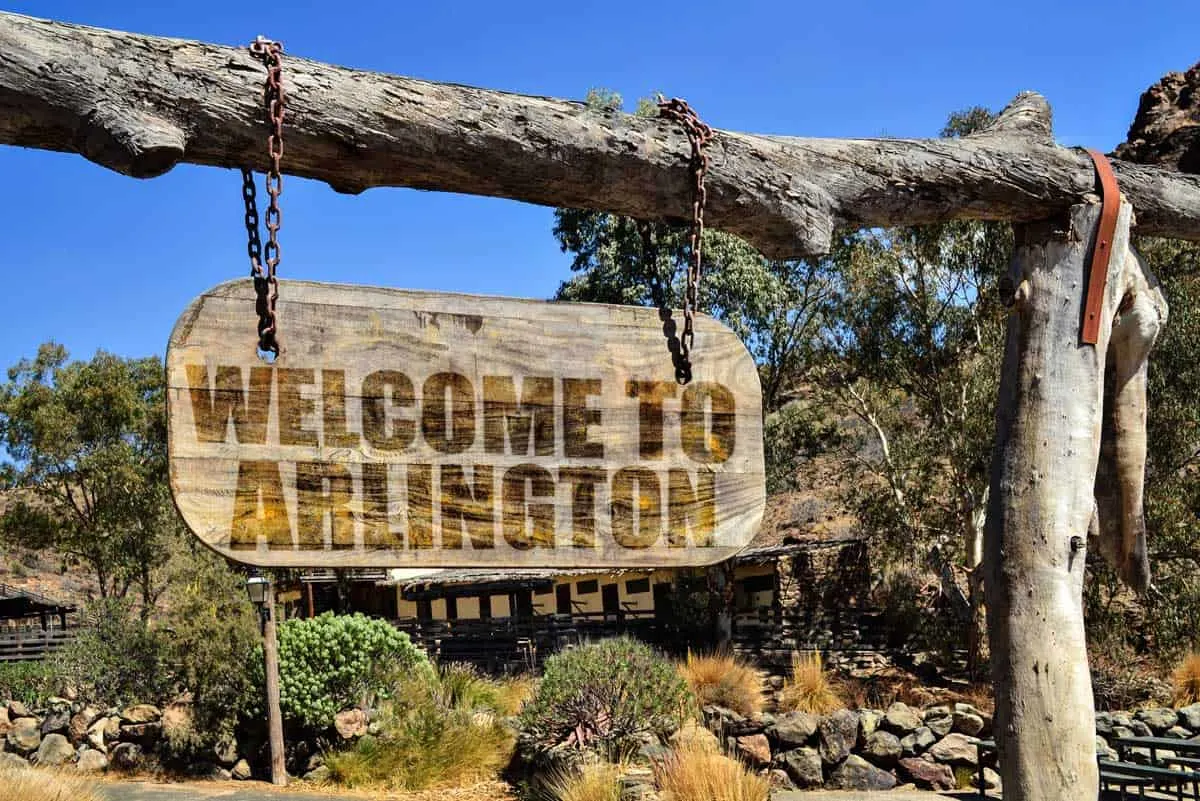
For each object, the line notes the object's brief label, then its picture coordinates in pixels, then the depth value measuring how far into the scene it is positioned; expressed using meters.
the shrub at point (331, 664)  17.09
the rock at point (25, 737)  18.84
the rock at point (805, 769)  14.59
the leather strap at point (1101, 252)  3.10
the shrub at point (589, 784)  11.68
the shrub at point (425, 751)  15.20
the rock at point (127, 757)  17.83
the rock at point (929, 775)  14.47
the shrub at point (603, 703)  13.87
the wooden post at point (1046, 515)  2.92
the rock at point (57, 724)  19.06
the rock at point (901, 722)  15.21
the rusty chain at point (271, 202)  2.04
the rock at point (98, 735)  18.31
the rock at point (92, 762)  17.81
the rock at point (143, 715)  18.31
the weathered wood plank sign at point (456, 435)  2.00
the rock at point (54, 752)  18.14
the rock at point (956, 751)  14.74
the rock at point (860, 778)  14.41
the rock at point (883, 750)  14.80
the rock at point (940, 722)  15.23
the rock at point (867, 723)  15.11
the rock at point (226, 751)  17.30
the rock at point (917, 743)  14.89
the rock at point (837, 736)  14.77
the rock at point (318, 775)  16.12
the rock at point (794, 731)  15.09
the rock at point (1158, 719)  15.36
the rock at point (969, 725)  15.52
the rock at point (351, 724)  16.82
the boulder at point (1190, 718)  15.48
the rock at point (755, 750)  14.80
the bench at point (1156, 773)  9.67
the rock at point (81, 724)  18.67
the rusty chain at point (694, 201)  2.33
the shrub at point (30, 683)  21.77
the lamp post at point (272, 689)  16.23
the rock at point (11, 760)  15.79
